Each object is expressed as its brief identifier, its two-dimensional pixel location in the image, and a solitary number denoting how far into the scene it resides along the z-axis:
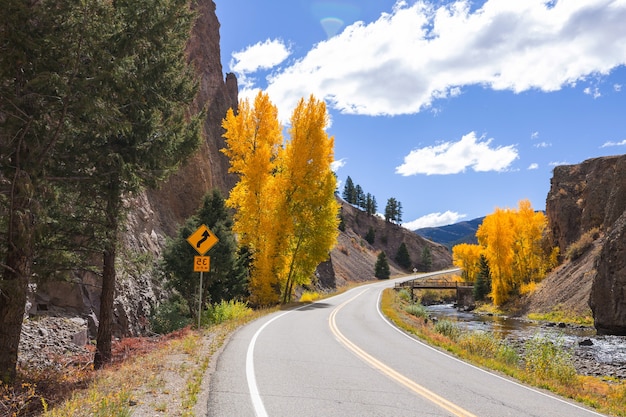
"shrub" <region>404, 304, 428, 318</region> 27.95
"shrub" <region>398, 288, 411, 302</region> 41.88
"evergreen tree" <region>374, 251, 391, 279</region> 87.94
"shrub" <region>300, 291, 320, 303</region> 34.06
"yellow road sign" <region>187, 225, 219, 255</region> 13.28
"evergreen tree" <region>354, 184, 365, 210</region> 156.88
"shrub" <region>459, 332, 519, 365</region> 13.93
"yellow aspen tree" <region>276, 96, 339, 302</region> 26.62
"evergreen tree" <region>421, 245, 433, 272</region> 128.88
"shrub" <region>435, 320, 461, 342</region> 17.88
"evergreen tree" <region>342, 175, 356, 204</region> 159.57
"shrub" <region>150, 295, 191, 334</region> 19.22
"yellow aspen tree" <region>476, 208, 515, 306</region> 52.41
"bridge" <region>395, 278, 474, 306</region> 65.47
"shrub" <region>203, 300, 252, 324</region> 18.56
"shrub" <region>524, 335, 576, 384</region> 11.79
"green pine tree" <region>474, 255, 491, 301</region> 63.22
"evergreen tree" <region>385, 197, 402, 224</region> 157.50
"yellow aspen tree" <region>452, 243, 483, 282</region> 87.95
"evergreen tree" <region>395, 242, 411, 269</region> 122.81
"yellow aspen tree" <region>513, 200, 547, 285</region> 54.88
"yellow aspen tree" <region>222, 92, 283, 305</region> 25.61
